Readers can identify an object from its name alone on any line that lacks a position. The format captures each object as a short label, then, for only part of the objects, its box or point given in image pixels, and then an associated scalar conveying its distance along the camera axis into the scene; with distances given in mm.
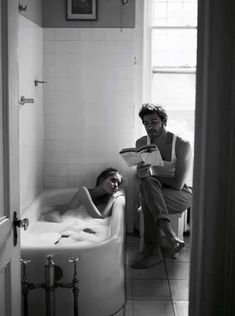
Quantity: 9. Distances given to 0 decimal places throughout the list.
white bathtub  2746
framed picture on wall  4512
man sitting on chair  3746
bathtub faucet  2465
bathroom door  1653
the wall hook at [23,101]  3477
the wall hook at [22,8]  3511
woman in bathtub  4129
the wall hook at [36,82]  4203
